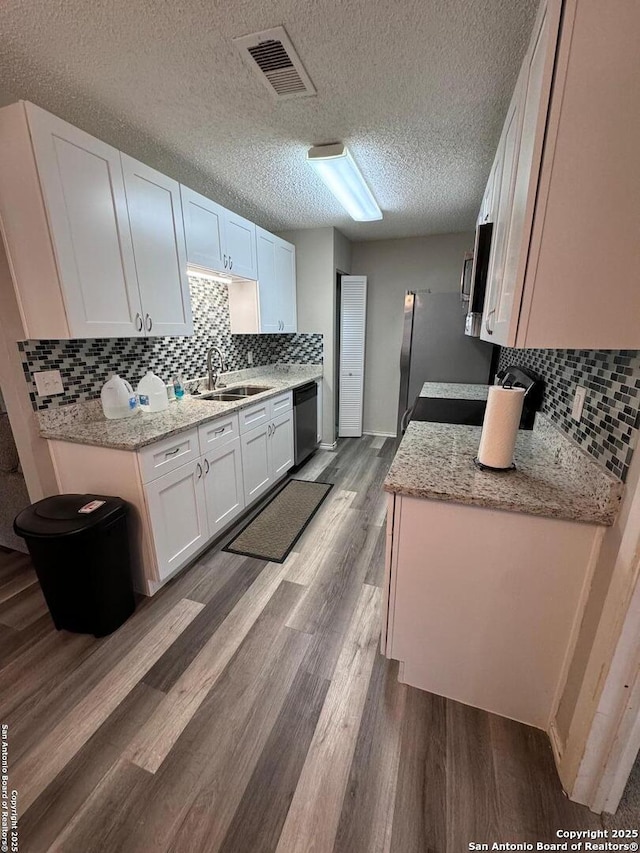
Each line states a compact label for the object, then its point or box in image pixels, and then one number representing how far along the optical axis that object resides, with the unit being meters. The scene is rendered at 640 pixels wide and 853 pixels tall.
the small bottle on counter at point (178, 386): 2.63
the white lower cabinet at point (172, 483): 1.79
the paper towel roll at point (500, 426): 1.22
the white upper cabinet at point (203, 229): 2.27
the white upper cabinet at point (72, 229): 1.46
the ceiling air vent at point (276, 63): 1.22
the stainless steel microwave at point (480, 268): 1.48
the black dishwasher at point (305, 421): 3.48
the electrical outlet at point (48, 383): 1.82
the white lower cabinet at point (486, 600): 1.12
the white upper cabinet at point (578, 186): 0.74
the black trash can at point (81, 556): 1.52
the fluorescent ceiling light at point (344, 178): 1.92
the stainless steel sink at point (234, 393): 3.00
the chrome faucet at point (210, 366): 3.00
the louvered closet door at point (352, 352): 4.24
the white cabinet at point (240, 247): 2.69
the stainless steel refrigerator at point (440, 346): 3.15
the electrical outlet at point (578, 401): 1.26
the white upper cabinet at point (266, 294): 3.18
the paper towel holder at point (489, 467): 1.30
